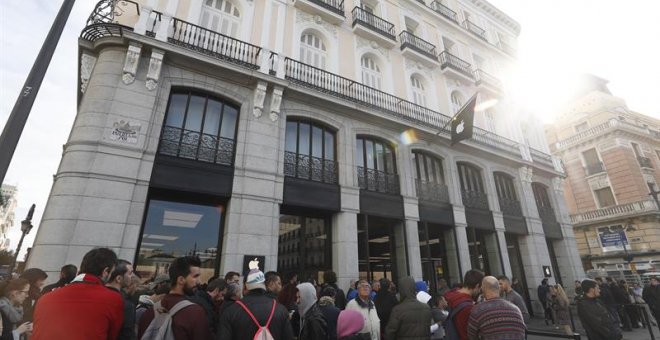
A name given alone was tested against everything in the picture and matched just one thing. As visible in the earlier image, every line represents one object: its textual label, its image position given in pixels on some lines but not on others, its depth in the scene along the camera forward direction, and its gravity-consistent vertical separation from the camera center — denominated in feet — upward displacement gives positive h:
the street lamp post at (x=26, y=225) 45.44 +6.53
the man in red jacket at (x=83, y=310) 7.66 -1.06
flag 40.22 +19.55
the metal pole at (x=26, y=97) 10.05 +6.04
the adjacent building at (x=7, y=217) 200.46 +38.03
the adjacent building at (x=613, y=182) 80.02 +25.40
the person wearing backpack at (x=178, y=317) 8.44 -1.33
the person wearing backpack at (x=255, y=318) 9.45 -1.55
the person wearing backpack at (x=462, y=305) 12.69 -1.53
